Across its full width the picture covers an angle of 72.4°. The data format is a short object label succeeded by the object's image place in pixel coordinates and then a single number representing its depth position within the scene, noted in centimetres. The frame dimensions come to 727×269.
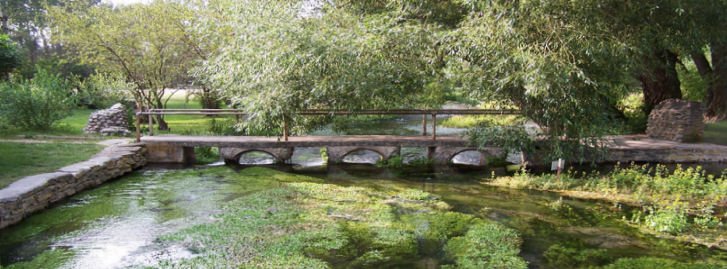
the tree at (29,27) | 3681
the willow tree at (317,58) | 1062
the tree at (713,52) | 1020
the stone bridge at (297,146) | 1314
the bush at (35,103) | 1466
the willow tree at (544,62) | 934
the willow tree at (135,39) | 1762
